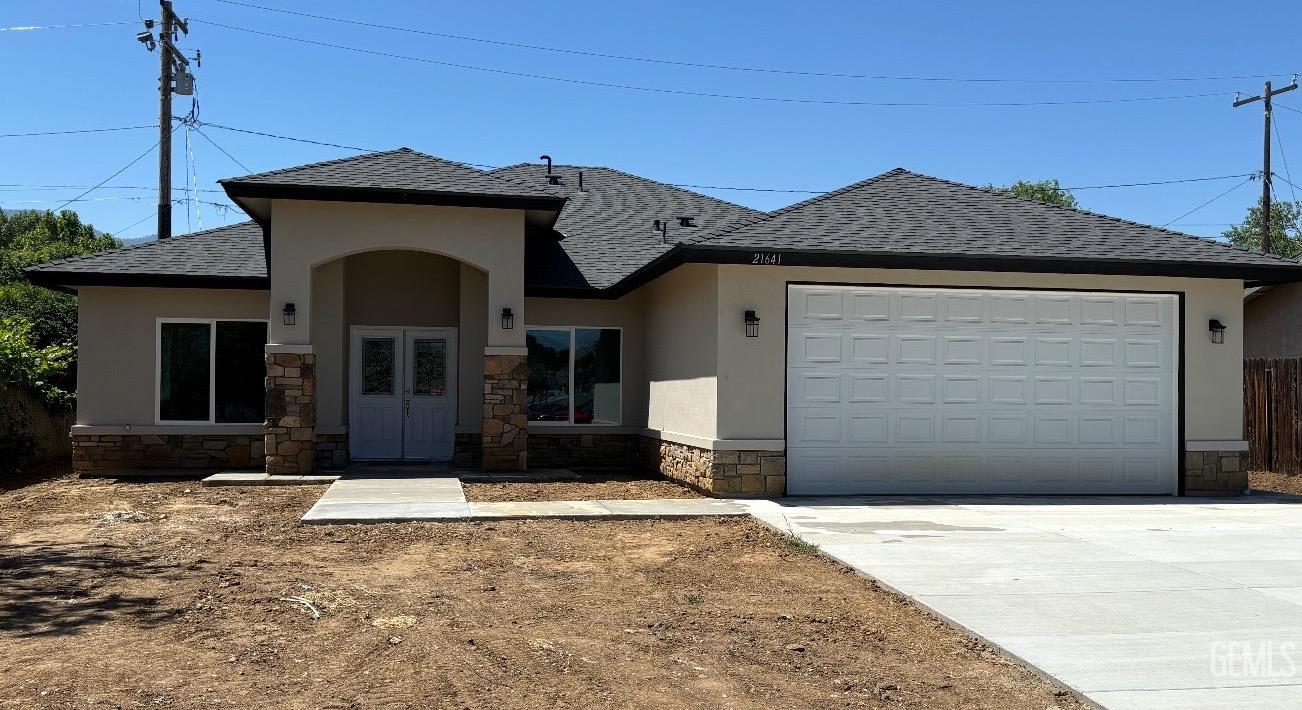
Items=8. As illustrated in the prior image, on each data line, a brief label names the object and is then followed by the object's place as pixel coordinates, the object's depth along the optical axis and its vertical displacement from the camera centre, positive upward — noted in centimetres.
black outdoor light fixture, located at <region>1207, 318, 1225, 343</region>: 1323 +61
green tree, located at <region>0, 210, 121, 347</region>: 2019 +372
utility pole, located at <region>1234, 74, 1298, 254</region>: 2564 +488
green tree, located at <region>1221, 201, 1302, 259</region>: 4938 +758
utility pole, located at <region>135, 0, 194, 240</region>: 2095 +641
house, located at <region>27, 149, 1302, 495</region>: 1255 +44
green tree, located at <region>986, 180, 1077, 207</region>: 5197 +956
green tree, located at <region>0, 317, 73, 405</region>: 1570 +10
